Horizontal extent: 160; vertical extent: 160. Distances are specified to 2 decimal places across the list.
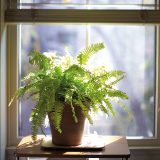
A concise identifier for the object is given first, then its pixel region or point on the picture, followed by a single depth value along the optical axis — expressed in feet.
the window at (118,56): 9.10
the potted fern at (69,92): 7.51
